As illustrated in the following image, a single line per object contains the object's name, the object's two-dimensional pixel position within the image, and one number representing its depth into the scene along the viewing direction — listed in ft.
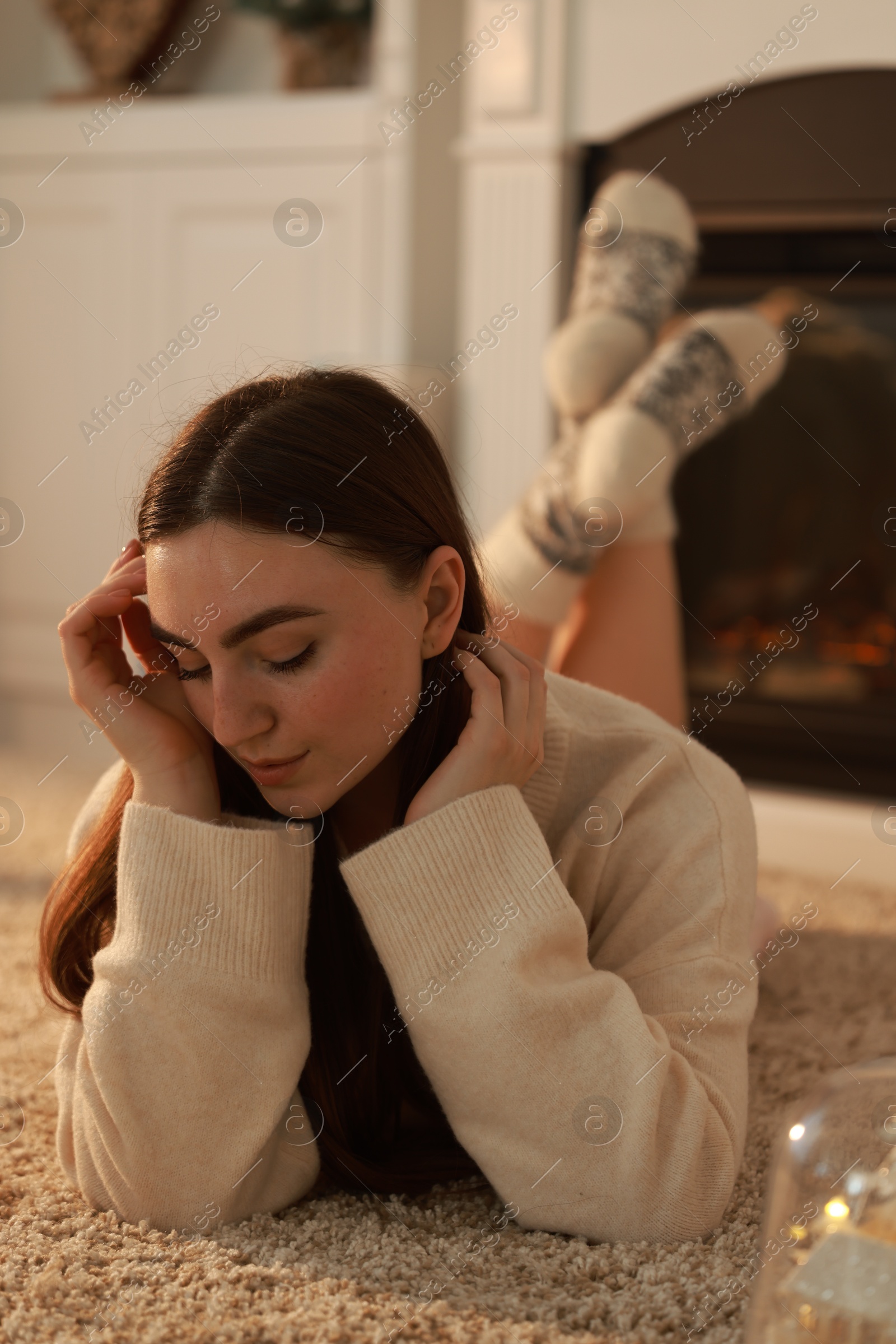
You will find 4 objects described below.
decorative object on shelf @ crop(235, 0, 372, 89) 8.52
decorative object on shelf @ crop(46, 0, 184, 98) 8.98
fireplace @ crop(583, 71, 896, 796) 6.81
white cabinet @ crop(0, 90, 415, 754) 8.16
